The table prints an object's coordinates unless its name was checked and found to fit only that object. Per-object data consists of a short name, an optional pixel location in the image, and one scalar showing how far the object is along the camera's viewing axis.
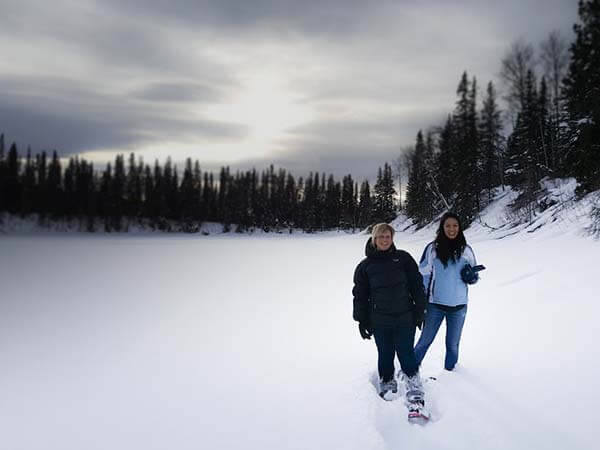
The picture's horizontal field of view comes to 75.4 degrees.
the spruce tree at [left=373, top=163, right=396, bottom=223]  61.67
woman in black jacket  3.70
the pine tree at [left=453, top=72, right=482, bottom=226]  33.25
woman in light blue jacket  4.18
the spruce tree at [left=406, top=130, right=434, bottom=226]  40.06
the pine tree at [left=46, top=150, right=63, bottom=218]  70.19
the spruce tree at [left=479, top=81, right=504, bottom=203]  36.91
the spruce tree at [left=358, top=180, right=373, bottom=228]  76.26
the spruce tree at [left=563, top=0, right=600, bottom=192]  15.95
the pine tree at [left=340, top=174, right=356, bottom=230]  85.75
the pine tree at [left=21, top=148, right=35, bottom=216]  66.44
